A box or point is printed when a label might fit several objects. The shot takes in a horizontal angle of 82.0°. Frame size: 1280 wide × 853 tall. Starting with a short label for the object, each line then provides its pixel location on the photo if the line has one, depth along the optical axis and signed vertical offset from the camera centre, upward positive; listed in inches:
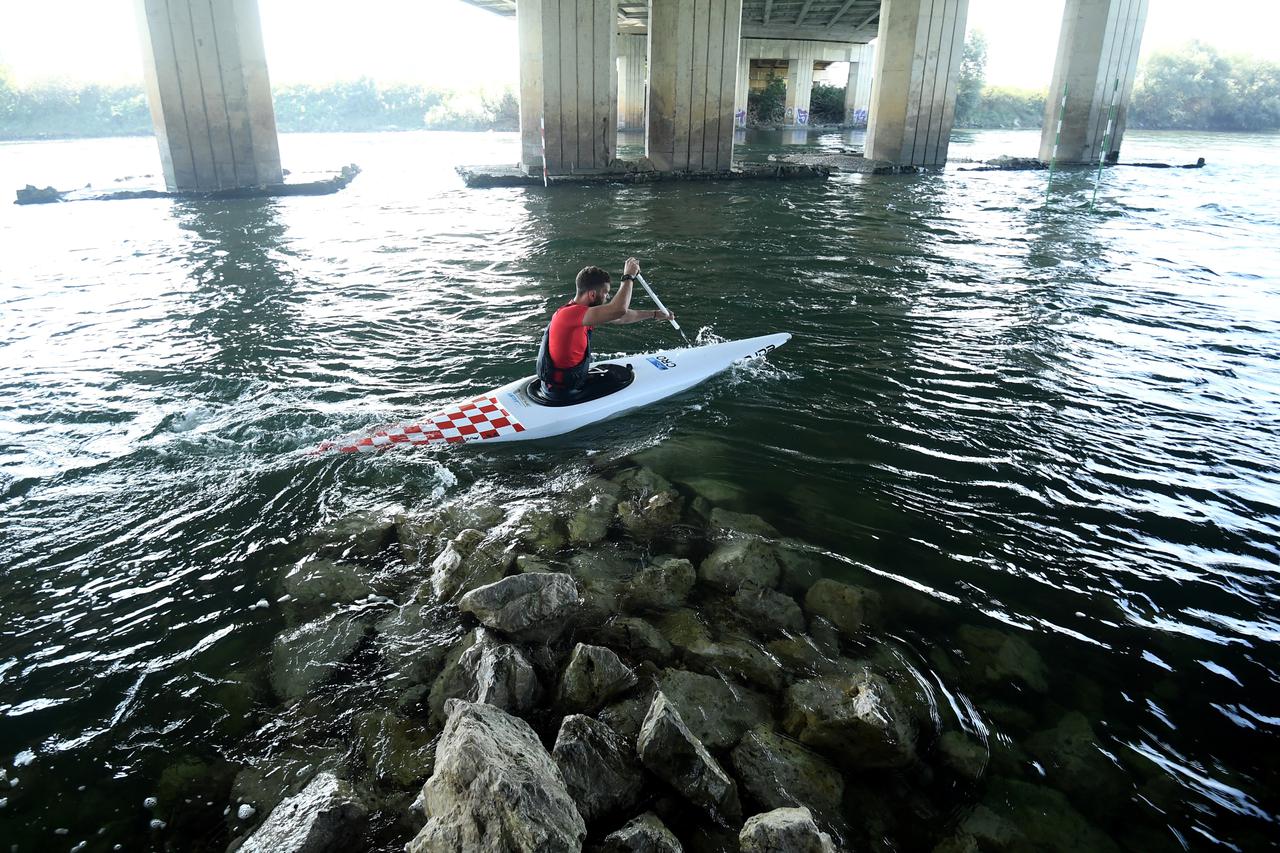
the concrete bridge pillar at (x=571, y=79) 697.6 +82.9
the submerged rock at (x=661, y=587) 144.3 -79.5
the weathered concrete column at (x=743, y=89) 1711.4 +179.7
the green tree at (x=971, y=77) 2171.5 +283.5
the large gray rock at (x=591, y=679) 113.6 -75.5
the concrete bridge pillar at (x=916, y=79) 789.2 +96.4
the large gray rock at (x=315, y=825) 89.0 -77.8
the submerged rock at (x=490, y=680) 111.7 -75.9
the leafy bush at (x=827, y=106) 2030.0 +171.0
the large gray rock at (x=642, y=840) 86.4 -74.9
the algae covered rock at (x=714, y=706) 111.9 -80.6
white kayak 214.7 -71.2
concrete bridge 602.5 +79.2
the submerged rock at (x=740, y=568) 150.4 -78.4
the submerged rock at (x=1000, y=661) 128.4 -83.0
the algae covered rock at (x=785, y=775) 101.7 -81.4
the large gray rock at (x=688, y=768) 96.1 -74.6
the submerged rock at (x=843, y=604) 141.6 -80.9
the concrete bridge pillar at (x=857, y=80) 1934.1 +228.7
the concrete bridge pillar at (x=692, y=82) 714.2 +82.7
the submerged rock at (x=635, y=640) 128.9 -79.3
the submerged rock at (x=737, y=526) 169.8 -79.2
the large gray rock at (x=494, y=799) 76.6 -65.5
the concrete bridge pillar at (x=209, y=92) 582.6 +56.9
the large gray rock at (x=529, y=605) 129.0 -74.0
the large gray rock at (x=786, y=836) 85.0 -73.2
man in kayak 221.9 -48.4
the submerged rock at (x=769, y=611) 139.1 -80.4
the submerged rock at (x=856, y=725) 108.7 -79.7
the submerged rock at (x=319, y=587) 146.9 -82.0
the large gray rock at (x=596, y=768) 94.1 -74.7
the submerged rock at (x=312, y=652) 127.0 -83.0
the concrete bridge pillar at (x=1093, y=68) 808.9 +113.1
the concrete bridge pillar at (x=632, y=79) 1644.9 +191.3
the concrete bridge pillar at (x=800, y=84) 1770.4 +197.4
